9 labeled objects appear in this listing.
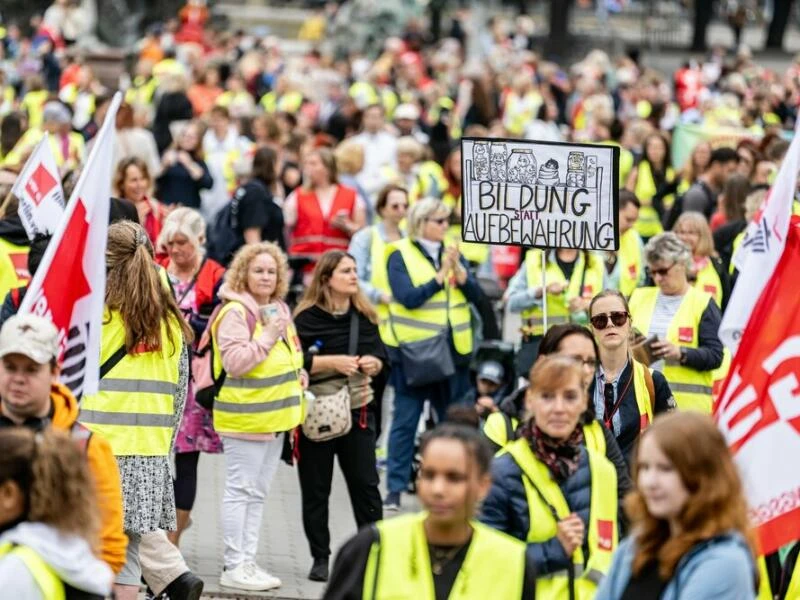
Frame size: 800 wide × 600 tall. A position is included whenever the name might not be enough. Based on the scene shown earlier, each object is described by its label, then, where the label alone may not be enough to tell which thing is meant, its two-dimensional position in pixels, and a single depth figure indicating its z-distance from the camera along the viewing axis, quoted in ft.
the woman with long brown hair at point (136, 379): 52.54
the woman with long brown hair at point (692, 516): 32.50
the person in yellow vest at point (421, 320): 75.46
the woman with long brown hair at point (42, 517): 34.01
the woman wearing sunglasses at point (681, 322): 63.87
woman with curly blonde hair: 60.49
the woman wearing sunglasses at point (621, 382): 50.57
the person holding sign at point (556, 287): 73.31
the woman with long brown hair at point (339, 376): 64.59
